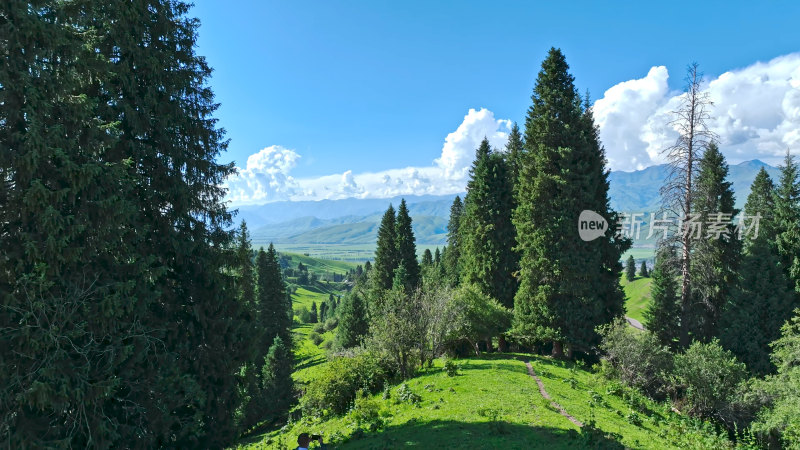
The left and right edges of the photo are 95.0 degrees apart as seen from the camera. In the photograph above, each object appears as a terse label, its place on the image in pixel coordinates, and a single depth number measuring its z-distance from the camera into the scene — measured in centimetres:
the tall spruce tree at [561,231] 2612
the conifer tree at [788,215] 2950
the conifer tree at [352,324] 5150
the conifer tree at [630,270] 12781
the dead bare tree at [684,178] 2309
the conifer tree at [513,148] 3919
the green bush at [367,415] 1623
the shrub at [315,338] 8838
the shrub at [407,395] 1826
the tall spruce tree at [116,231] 899
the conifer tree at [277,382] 3603
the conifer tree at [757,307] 2636
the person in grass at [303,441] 1008
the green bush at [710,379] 1900
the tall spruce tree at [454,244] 5023
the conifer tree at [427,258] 7474
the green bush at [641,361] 2112
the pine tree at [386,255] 5062
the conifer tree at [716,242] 2944
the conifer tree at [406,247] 4892
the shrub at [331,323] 9722
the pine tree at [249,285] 3865
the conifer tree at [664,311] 3228
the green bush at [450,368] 2136
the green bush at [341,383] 2073
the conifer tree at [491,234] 3369
